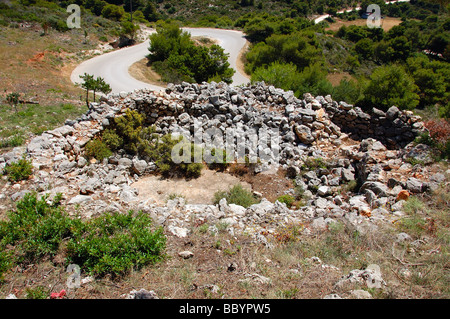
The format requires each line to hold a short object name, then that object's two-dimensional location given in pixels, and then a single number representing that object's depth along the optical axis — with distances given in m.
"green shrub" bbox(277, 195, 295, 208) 9.12
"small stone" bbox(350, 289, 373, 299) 4.61
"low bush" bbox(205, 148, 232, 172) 11.30
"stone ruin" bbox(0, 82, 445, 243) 7.64
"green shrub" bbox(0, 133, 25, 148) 10.12
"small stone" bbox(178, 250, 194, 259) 5.88
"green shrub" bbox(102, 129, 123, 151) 11.06
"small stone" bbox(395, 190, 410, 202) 7.74
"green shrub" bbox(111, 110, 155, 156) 11.39
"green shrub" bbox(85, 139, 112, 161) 10.37
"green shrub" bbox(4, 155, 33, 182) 8.21
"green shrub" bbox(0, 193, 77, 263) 5.64
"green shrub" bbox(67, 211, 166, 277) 5.33
